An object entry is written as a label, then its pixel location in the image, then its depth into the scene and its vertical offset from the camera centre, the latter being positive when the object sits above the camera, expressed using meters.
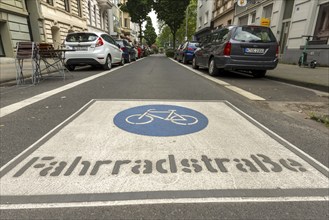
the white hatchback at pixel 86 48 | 10.03 -0.40
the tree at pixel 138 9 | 38.38 +5.15
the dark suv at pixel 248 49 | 8.08 -0.22
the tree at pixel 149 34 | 91.69 +2.40
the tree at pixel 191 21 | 52.56 +4.47
